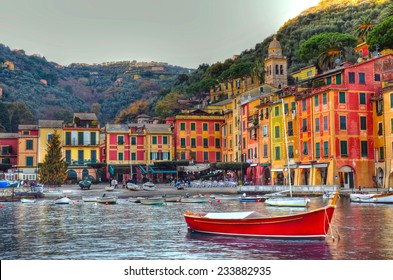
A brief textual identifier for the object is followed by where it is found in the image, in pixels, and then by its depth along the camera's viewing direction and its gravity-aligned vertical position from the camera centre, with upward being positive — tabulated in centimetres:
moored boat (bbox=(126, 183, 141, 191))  6206 -96
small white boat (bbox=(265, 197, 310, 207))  3991 -191
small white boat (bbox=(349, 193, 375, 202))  4341 -165
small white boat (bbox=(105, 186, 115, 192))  6165 -114
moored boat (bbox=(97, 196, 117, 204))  4790 -186
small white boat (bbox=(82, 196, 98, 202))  5001 -184
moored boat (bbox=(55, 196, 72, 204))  4825 -190
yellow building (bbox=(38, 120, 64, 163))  7744 +640
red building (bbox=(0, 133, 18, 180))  7869 +457
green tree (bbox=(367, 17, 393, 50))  6319 +1651
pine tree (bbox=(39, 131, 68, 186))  6469 +139
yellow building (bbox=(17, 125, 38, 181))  7725 +430
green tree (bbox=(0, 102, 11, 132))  9750 +1126
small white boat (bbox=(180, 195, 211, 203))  4816 -191
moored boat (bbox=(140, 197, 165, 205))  4600 -193
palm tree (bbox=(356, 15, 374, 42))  8069 +2203
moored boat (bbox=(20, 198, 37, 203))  5194 -193
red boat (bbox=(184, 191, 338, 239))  2148 -195
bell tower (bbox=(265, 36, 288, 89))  8975 +1767
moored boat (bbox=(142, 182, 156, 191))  6269 -99
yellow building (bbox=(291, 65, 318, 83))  8513 +1696
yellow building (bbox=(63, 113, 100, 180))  7725 +494
